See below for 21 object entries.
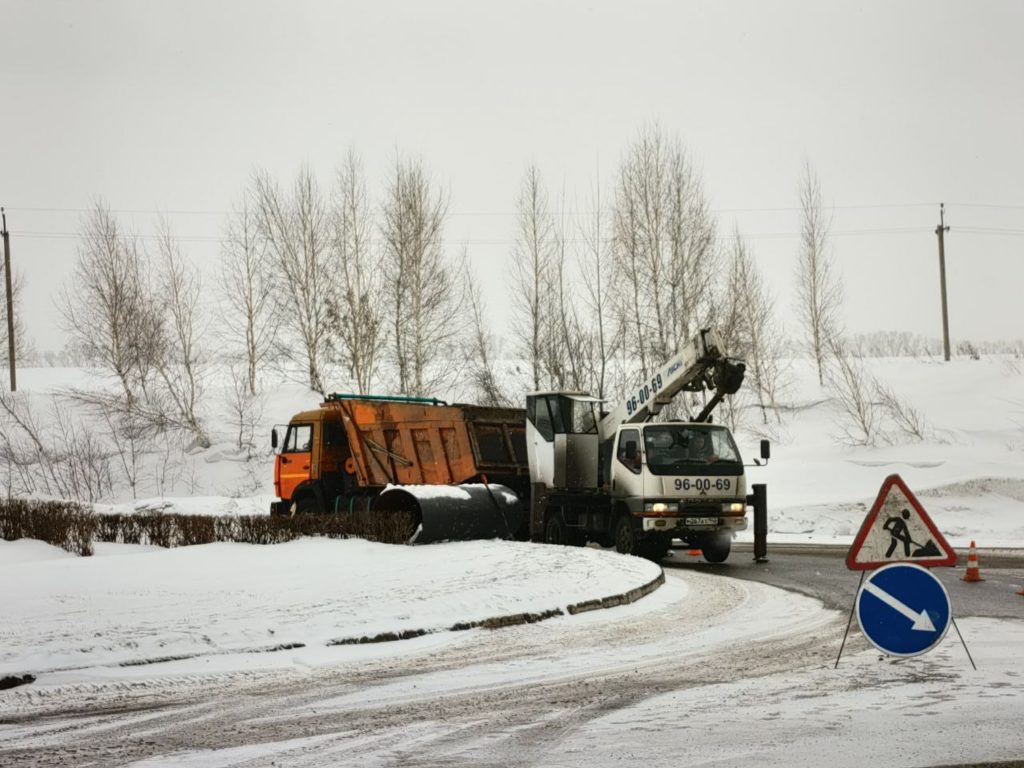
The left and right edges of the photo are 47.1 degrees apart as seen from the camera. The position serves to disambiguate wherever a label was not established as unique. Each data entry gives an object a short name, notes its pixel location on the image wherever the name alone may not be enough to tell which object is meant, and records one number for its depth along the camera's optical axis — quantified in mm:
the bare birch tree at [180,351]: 56625
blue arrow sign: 8641
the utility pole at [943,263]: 55094
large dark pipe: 19938
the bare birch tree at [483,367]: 48831
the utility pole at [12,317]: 60231
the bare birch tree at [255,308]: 57969
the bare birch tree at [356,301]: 52375
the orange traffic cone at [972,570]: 15680
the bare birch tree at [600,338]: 45469
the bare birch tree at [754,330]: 56562
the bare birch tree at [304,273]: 54812
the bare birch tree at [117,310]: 58312
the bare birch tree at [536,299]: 49781
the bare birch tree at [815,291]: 58469
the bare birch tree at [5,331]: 65188
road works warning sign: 9047
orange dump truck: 21594
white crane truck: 20406
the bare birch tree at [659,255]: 48125
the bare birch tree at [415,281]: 52719
